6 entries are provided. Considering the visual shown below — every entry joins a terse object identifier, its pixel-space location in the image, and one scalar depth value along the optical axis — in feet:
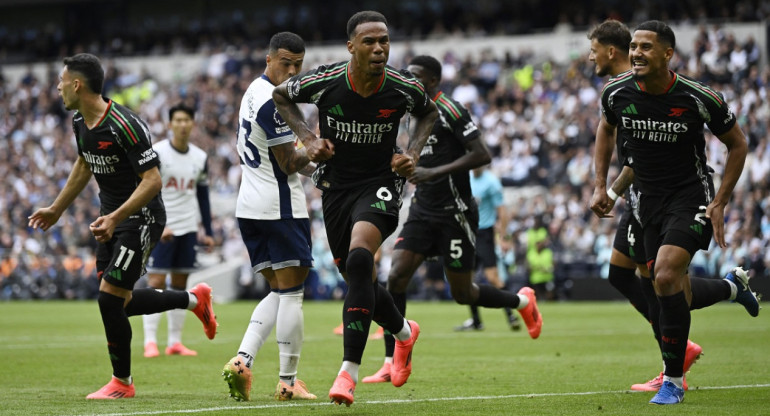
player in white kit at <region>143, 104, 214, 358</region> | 82.84
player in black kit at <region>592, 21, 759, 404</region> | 49.37
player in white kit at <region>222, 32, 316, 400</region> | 51.85
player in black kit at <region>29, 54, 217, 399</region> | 53.31
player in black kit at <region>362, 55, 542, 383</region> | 65.67
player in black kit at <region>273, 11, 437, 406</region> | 46.26
